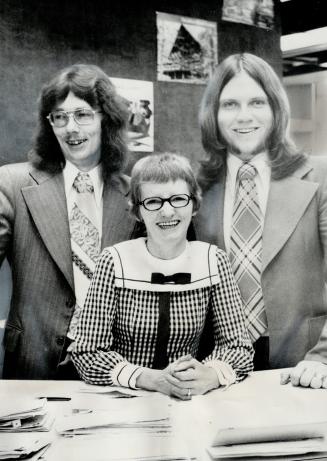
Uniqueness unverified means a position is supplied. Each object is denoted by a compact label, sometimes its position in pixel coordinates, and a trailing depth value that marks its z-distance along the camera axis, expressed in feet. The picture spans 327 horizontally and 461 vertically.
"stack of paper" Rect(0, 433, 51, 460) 5.67
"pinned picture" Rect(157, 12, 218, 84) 7.63
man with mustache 6.98
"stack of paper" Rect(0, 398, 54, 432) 5.99
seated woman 6.85
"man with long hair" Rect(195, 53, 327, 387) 7.68
